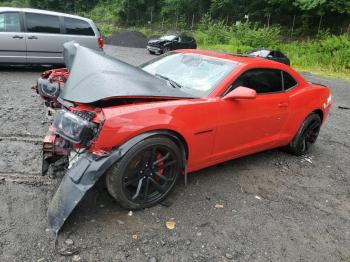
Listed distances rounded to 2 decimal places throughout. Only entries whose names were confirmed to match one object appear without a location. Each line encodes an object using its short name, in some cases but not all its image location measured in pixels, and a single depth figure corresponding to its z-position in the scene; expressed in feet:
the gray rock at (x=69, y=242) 9.34
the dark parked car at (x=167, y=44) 73.67
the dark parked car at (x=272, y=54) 64.54
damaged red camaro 9.97
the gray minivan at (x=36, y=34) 29.66
